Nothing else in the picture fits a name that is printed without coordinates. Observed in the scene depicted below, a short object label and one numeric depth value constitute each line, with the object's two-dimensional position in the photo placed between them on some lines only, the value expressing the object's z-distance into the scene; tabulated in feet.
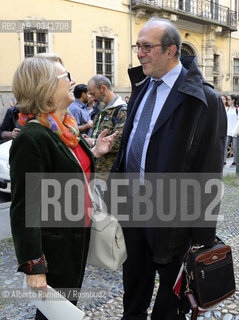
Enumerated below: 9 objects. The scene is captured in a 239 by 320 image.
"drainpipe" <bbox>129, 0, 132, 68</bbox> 47.19
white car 17.25
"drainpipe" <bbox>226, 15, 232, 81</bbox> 66.54
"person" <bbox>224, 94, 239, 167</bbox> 28.80
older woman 4.99
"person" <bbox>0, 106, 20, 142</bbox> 15.42
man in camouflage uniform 10.53
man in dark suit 5.90
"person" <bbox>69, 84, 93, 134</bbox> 15.11
